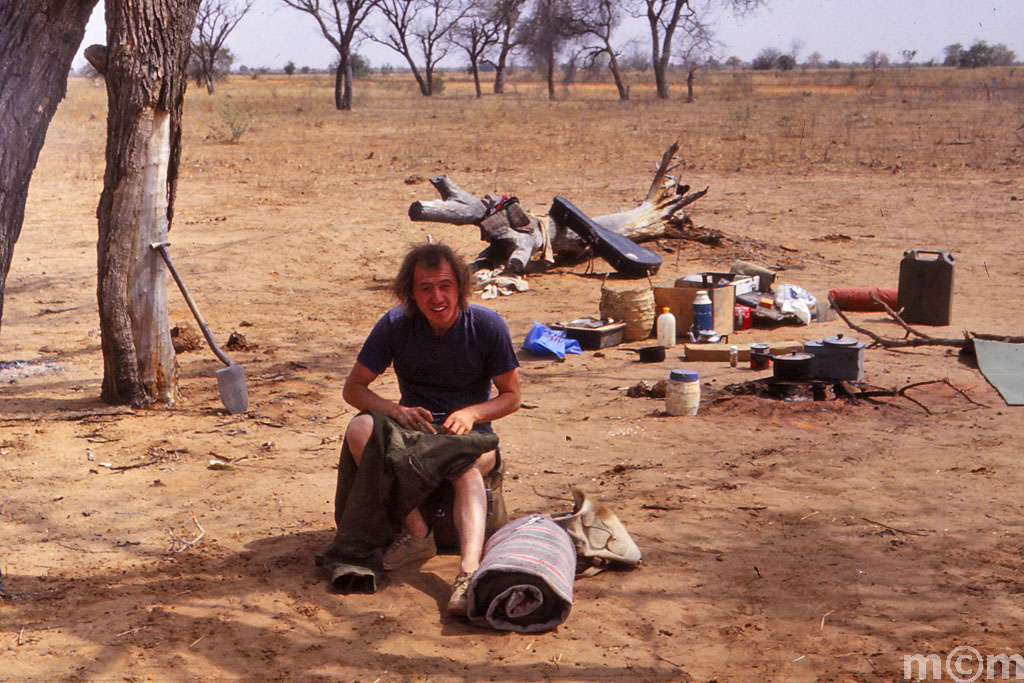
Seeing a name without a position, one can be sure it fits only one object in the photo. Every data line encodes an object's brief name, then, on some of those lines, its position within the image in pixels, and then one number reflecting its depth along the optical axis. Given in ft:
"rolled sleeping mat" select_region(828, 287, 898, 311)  25.48
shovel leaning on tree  18.28
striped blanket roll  10.28
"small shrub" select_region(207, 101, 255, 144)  66.54
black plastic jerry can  24.32
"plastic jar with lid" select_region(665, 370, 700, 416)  18.01
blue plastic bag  22.85
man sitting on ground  11.81
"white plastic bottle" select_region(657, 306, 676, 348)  23.50
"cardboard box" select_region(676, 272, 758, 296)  25.55
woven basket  24.16
